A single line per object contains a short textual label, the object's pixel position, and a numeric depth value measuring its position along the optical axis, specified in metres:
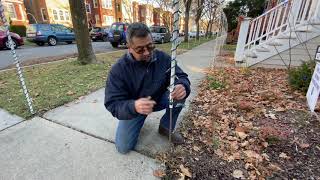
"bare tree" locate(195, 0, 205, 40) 15.64
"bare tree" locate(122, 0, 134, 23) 19.84
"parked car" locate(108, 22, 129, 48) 10.38
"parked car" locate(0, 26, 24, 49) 9.42
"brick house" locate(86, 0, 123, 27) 25.97
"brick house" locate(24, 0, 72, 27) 20.86
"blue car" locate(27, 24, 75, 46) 11.77
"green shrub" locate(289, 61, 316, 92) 2.71
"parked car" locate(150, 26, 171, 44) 13.10
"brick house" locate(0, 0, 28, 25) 17.61
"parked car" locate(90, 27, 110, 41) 16.17
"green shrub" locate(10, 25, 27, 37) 15.95
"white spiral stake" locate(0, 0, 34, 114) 1.98
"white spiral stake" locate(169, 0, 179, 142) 1.24
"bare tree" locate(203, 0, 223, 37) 15.30
